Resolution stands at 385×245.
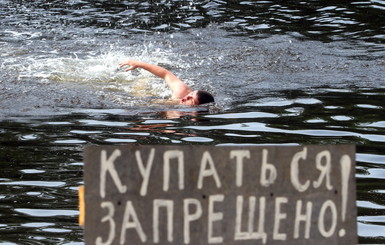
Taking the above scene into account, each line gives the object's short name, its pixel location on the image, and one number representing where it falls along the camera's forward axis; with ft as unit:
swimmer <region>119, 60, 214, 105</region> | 75.41
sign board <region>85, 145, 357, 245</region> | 27.25
